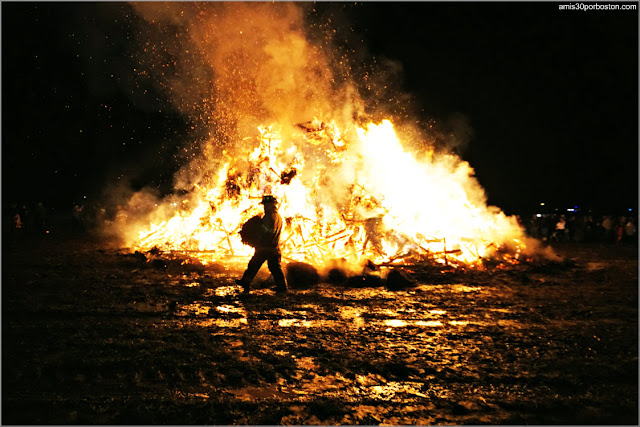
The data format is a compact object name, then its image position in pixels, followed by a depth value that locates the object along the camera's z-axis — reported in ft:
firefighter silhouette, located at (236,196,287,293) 26.84
